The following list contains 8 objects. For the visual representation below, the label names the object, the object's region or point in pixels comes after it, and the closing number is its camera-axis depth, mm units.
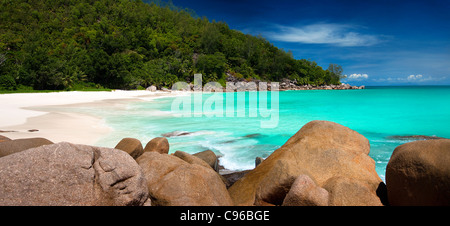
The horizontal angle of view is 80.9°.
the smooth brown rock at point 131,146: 6375
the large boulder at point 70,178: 3332
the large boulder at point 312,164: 4656
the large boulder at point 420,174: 3168
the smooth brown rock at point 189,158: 6113
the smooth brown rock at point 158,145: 7145
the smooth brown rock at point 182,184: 4176
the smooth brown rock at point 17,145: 5035
